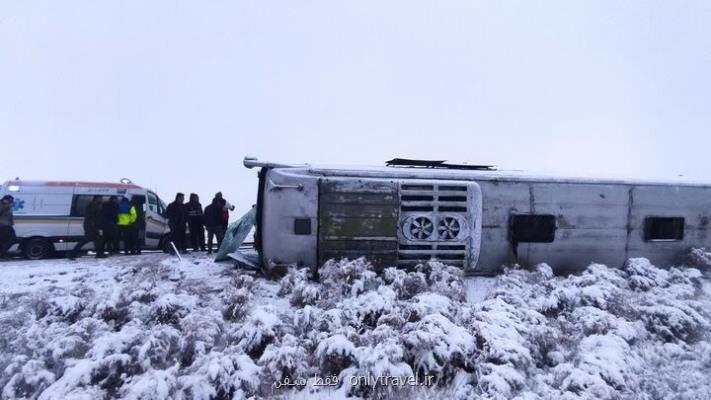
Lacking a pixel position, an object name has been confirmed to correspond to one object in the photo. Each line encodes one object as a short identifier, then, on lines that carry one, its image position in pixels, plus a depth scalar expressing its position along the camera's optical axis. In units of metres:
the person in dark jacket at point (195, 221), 11.58
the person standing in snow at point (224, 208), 10.91
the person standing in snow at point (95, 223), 10.62
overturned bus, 7.41
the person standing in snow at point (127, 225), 11.34
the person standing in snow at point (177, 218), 11.28
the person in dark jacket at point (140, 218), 12.08
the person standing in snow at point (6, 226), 10.41
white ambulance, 11.36
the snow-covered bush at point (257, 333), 4.75
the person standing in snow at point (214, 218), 10.85
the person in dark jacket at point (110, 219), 10.62
